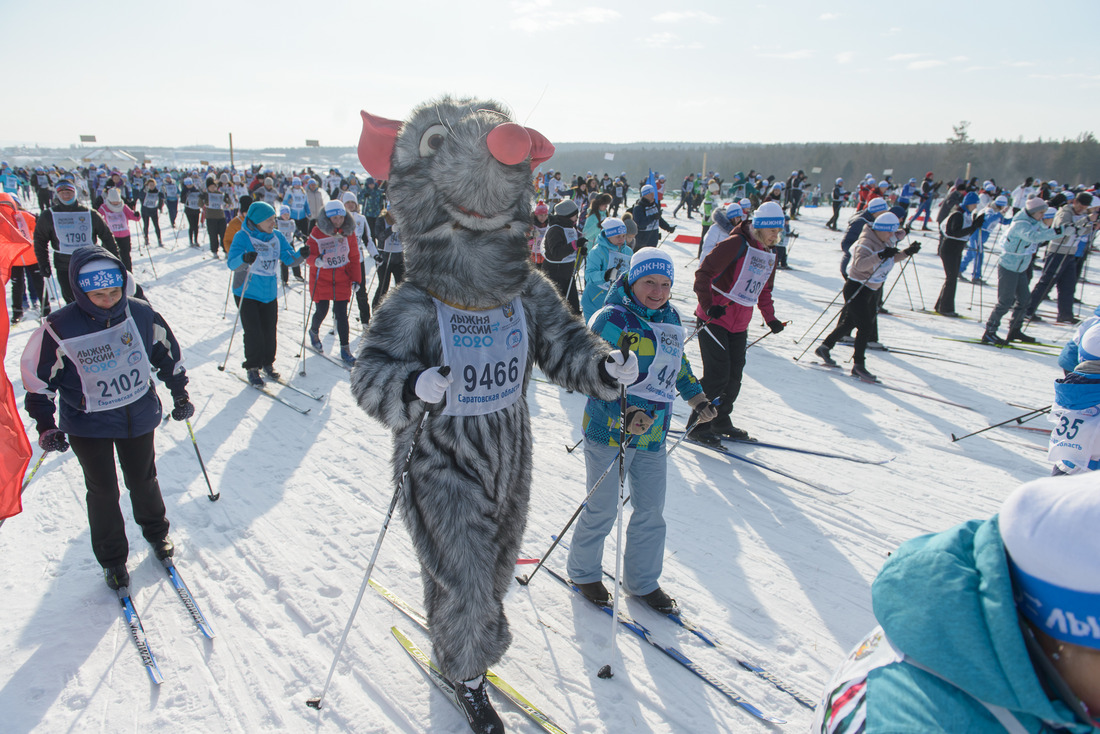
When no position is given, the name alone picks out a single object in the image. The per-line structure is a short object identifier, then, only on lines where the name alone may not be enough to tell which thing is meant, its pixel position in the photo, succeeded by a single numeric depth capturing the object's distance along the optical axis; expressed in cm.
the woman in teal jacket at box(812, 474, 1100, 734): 84
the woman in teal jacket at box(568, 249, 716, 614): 319
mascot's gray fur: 230
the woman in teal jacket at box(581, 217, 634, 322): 675
